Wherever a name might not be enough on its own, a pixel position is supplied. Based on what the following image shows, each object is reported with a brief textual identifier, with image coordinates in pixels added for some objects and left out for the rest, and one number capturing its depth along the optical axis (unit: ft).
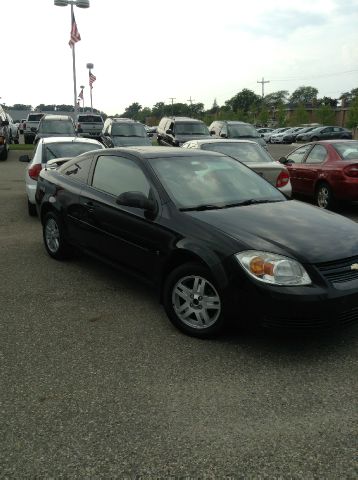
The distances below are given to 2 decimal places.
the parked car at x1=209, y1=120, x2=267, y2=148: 56.70
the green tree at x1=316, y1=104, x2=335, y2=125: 211.61
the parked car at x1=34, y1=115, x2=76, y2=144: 64.03
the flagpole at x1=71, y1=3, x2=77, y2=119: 91.43
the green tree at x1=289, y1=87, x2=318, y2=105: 484.74
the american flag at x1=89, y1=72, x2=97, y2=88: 126.94
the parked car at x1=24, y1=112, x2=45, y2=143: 94.43
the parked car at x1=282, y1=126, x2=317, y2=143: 139.23
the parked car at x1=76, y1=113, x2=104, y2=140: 90.75
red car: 30.04
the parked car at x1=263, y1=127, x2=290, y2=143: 151.97
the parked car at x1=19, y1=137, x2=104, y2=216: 28.73
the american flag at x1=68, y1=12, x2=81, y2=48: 83.34
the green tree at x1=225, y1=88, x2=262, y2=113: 390.03
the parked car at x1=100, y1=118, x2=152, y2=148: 58.54
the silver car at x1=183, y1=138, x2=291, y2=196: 28.81
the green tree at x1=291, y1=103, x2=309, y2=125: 232.32
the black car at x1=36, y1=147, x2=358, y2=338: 11.75
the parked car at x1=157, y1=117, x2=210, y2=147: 59.47
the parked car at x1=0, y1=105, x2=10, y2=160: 63.05
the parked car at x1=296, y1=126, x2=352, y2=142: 124.79
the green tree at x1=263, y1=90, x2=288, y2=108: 438.89
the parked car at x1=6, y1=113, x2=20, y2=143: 91.86
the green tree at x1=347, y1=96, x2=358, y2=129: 171.01
